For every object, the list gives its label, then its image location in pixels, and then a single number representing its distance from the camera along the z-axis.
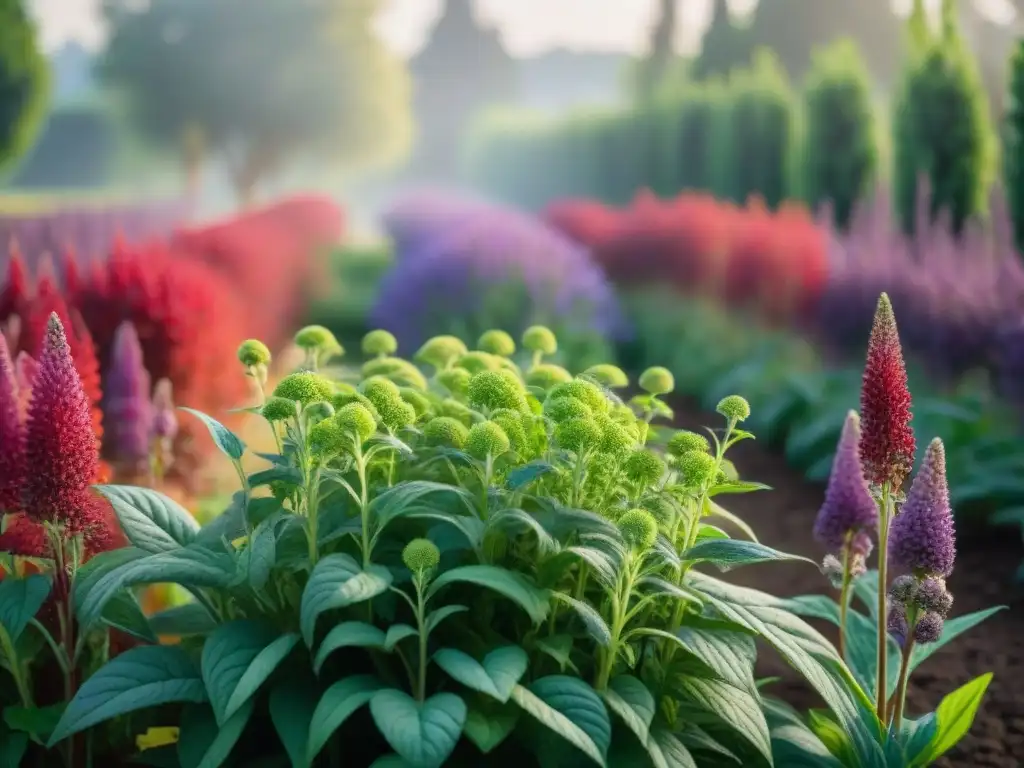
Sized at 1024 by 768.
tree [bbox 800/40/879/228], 11.30
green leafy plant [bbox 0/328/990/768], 1.91
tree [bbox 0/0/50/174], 16.23
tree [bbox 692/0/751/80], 32.81
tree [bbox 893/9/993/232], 9.02
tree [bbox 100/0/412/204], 32.19
